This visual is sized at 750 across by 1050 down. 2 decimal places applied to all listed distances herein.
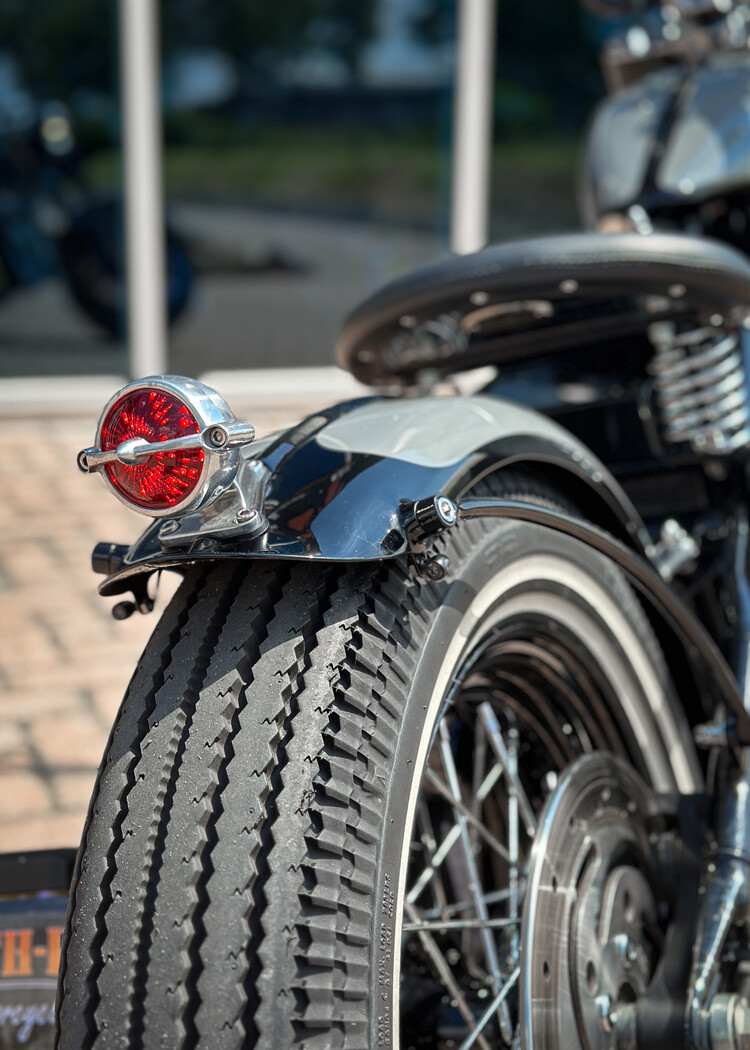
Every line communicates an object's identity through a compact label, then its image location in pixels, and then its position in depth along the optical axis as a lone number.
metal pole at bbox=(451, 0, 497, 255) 6.61
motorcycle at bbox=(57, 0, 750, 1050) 1.04
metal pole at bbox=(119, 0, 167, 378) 6.10
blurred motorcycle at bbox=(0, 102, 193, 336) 6.27
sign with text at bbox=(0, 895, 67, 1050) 1.56
